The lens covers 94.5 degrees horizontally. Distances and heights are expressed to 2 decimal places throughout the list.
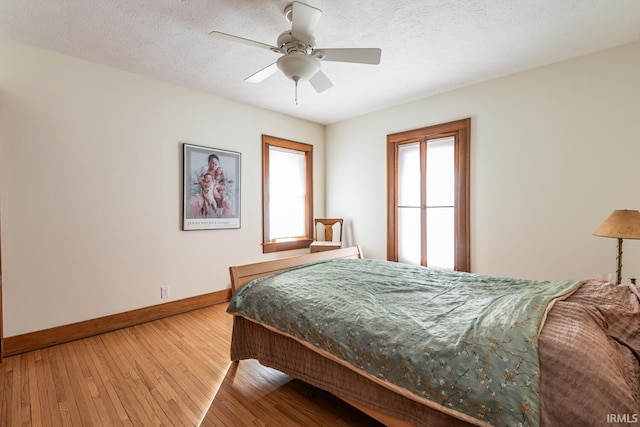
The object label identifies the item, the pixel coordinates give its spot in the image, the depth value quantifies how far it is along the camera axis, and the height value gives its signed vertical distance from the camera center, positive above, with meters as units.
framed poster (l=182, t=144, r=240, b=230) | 3.46 +0.31
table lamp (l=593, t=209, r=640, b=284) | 2.02 -0.09
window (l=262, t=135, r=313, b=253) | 4.29 +0.30
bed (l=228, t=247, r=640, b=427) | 1.01 -0.56
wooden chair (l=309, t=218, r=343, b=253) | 4.35 -0.37
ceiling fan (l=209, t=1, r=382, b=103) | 1.90 +1.12
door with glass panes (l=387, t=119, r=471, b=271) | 3.53 +0.22
